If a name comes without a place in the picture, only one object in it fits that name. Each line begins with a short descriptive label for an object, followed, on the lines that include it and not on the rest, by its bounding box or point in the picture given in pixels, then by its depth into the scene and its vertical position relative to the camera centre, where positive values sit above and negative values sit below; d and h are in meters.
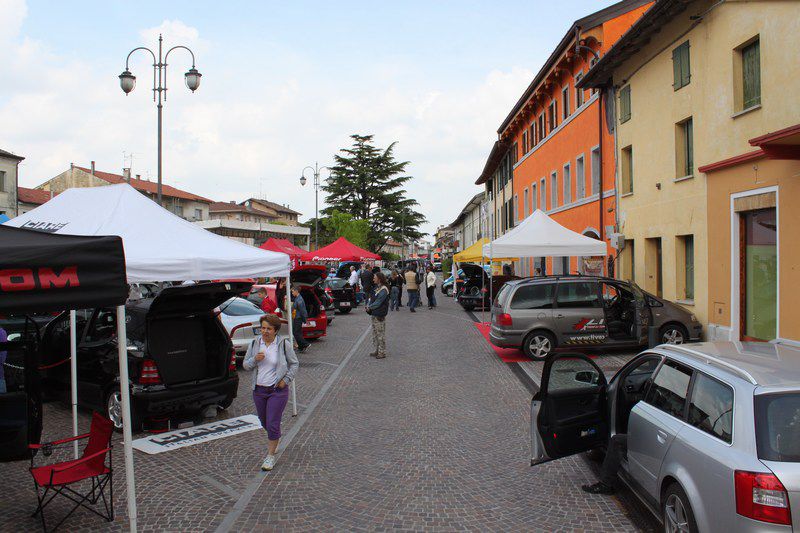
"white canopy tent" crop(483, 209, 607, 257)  17.55 +0.76
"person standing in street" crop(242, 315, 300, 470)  6.37 -1.07
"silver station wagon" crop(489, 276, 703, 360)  13.12 -1.01
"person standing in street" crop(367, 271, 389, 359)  13.41 -0.90
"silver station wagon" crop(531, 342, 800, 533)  3.42 -1.12
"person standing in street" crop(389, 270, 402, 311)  26.45 -0.90
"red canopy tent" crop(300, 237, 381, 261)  32.44 +0.90
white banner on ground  7.23 -2.03
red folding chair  4.77 -1.56
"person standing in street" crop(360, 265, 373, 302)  28.67 -0.62
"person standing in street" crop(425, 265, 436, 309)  27.36 -0.74
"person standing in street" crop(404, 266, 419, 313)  26.32 -0.83
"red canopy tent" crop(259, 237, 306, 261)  28.30 +1.14
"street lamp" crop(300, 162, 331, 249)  41.06 +5.79
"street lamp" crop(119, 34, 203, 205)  17.33 +5.45
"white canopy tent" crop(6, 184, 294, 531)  6.61 +0.42
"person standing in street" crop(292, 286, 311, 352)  14.84 -1.11
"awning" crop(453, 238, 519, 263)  26.64 +0.68
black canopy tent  3.89 +0.00
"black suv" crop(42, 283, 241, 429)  7.52 -1.10
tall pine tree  62.19 +7.70
